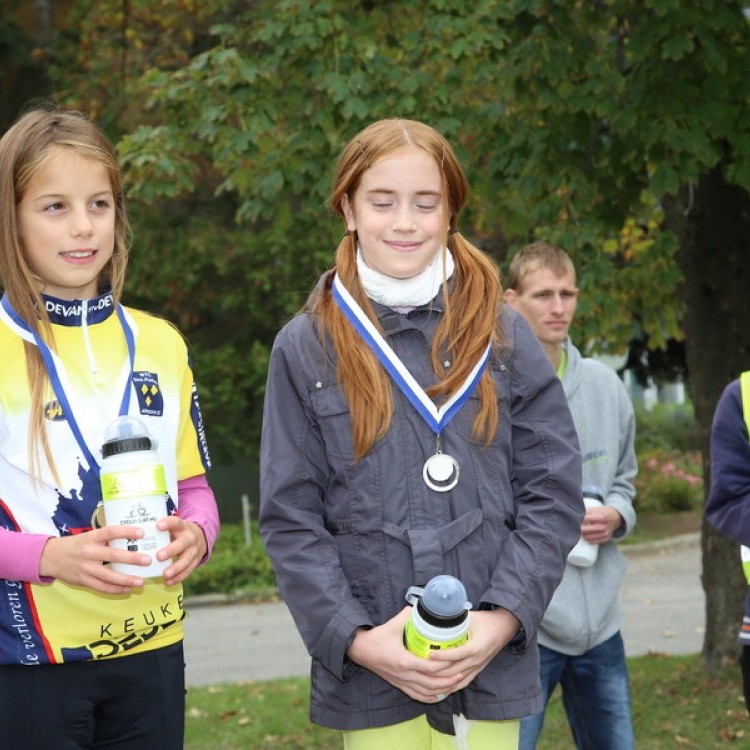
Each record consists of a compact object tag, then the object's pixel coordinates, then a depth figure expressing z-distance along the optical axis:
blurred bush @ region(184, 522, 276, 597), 15.98
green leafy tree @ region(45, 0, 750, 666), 7.02
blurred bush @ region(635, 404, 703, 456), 25.22
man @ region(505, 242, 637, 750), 4.50
